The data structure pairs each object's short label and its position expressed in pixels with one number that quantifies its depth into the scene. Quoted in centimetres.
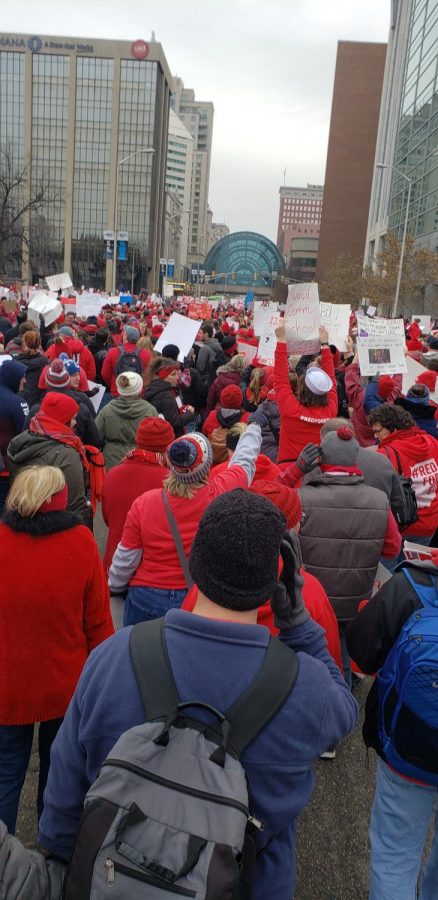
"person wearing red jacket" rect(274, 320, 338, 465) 507
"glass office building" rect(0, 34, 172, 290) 8819
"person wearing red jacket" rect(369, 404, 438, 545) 461
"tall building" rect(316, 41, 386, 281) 9375
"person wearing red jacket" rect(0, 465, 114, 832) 251
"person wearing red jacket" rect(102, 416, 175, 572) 402
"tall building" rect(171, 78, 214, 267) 18950
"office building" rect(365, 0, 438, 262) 4550
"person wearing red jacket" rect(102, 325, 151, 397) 907
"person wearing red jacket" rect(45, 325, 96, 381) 838
